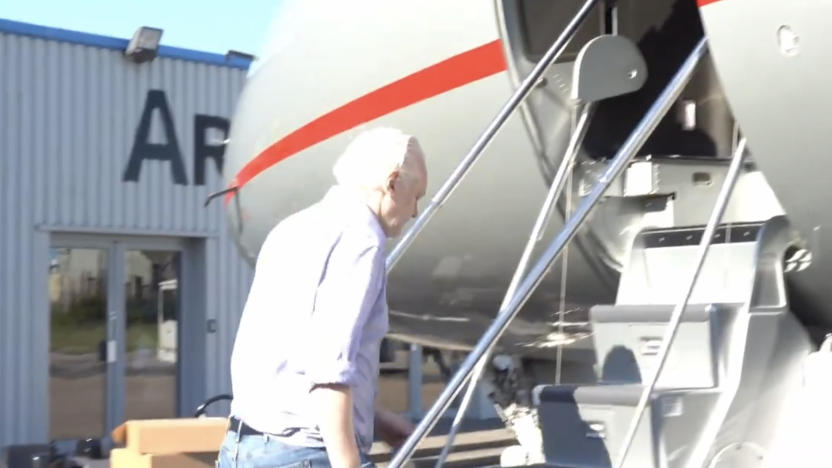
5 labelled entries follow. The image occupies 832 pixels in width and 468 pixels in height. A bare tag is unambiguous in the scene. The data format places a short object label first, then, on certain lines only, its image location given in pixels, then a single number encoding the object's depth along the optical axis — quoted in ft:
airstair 10.19
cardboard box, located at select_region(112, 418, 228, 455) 17.65
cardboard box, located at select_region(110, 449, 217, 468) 17.42
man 7.93
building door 37.40
